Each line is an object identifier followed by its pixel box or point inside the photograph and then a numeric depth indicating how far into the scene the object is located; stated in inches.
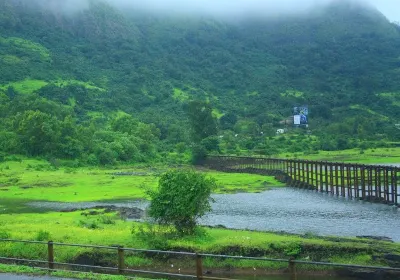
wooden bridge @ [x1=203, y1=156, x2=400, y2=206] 2129.7
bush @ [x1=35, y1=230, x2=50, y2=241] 1207.6
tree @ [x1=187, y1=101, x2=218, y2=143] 5137.8
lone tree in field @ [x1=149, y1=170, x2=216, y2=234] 1253.1
